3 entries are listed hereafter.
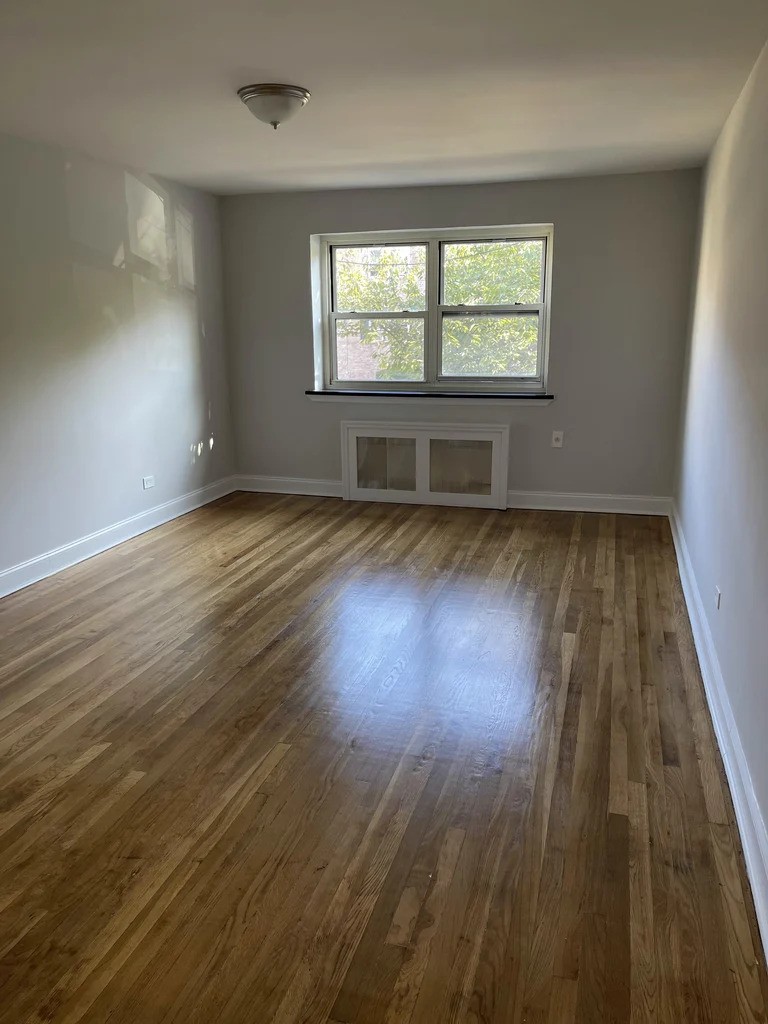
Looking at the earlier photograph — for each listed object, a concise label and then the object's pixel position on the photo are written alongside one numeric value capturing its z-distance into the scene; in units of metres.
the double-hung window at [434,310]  5.41
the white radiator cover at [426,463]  5.51
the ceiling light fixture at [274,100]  2.97
